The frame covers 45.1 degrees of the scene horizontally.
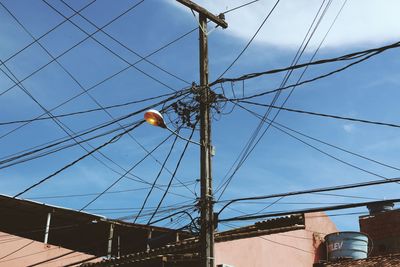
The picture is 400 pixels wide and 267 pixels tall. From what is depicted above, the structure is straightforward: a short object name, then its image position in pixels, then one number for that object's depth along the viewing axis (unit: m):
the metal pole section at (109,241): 16.99
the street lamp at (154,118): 8.83
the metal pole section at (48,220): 17.07
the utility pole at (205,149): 9.21
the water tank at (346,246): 18.59
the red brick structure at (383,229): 23.62
